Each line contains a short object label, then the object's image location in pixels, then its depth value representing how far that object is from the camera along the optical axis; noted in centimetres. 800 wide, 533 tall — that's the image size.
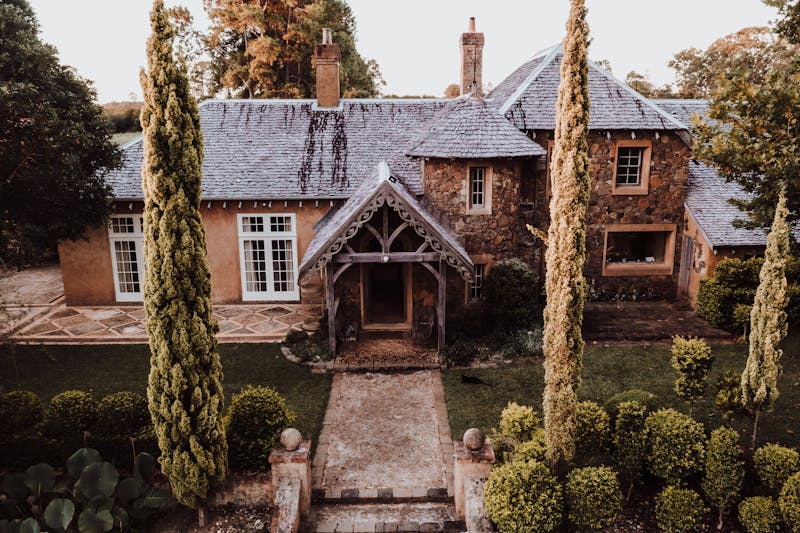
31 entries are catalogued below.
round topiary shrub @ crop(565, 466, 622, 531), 757
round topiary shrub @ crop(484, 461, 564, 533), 756
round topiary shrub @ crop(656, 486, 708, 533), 768
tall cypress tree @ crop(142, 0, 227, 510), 746
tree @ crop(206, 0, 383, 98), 3059
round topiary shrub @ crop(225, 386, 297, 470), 889
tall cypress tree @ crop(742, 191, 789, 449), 837
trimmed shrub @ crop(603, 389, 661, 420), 943
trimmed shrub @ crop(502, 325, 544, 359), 1455
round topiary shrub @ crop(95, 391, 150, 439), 934
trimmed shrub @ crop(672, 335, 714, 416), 938
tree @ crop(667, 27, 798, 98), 3493
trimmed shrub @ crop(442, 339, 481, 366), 1428
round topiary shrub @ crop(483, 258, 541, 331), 1514
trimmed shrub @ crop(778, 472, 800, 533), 732
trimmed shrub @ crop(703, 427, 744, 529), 780
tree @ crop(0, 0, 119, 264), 1337
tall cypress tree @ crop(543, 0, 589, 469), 758
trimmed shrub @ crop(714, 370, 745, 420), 911
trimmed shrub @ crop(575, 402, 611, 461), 896
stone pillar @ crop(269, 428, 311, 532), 846
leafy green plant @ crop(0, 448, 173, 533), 773
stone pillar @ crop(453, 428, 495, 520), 852
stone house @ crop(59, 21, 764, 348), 1608
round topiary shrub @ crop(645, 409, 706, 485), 820
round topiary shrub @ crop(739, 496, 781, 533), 755
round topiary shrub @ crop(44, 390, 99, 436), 934
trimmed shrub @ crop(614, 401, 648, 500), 846
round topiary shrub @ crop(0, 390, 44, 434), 944
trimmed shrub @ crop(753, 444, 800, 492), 790
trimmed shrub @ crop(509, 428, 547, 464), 835
